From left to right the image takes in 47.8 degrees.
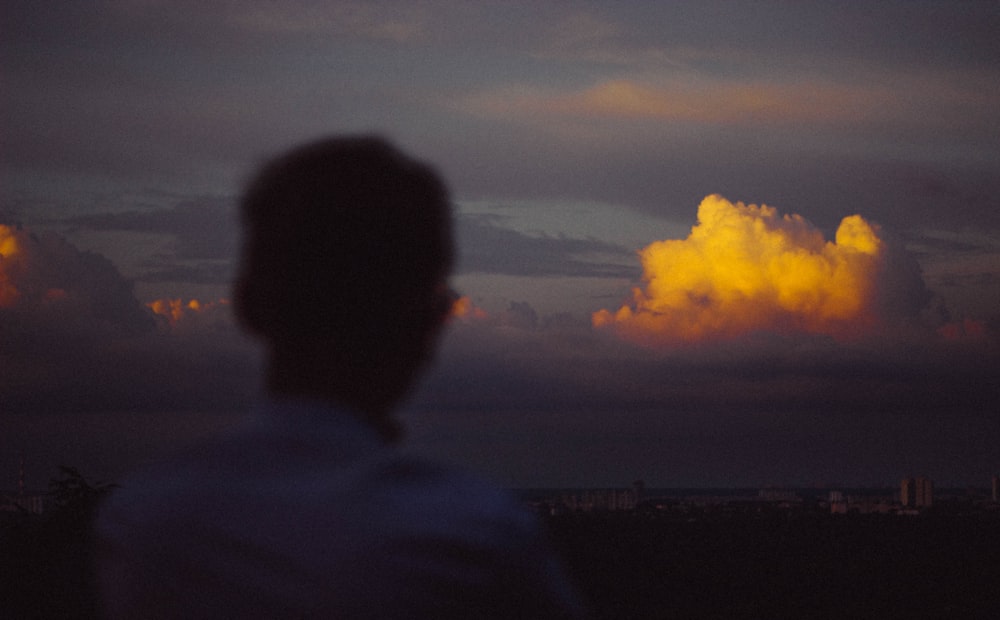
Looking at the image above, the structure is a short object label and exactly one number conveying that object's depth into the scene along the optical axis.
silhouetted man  1.72
